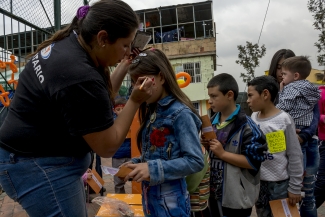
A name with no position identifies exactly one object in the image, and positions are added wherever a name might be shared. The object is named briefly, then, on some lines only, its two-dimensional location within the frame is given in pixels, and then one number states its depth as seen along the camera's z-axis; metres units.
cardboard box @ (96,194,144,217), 2.33
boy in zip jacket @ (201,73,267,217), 1.85
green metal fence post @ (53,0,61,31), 2.99
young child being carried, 2.31
